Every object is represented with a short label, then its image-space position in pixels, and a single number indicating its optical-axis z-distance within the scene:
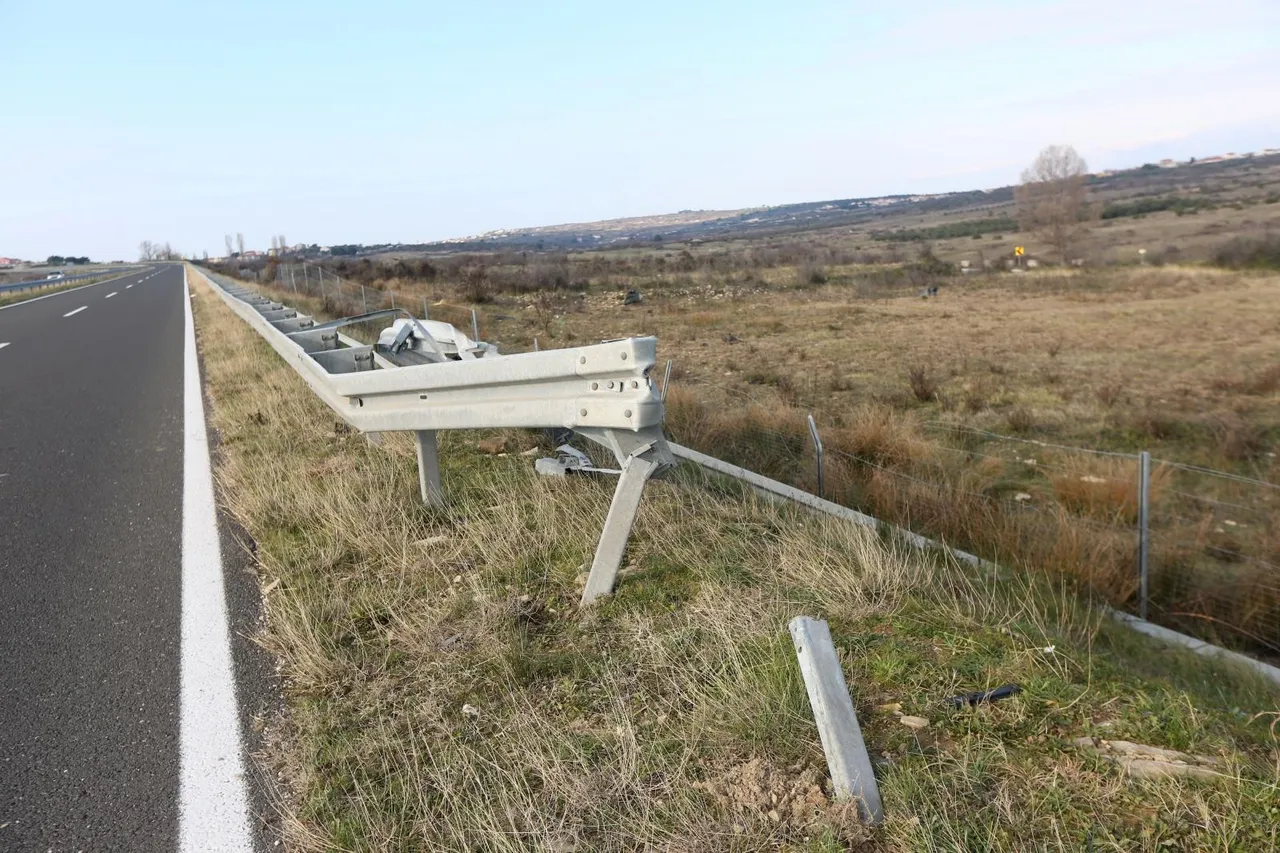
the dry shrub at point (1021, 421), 11.08
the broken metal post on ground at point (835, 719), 2.44
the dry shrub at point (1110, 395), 12.32
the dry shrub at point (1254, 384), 12.67
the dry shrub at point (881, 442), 8.21
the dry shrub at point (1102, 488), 6.75
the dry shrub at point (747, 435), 8.05
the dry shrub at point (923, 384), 13.16
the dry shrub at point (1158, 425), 10.48
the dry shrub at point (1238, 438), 9.62
